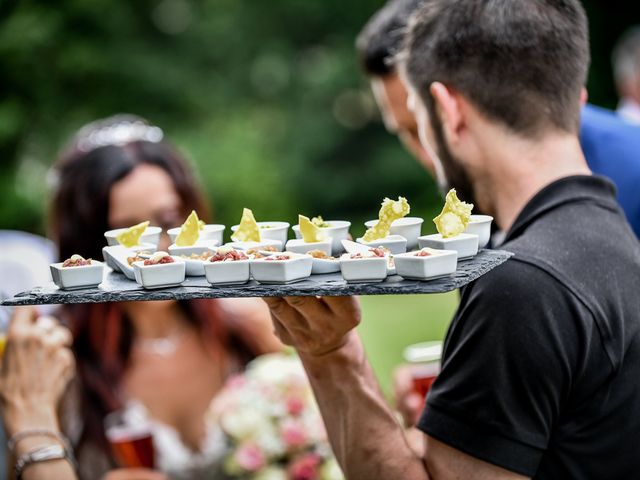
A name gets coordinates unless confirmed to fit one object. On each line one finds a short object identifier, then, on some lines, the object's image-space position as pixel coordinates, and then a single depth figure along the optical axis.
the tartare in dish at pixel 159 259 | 3.30
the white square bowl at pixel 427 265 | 3.21
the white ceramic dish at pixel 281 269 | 3.26
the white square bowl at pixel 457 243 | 3.28
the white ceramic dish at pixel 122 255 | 3.36
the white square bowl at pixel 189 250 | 3.39
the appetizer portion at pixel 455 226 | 3.31
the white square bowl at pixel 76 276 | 3.30
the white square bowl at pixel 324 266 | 3.32
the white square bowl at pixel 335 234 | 3.40
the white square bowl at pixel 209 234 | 3.46
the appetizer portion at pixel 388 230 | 3.34
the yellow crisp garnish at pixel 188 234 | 3.42
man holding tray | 3.34
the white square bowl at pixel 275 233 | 3.43
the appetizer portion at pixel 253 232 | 3.41
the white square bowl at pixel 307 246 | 3.35
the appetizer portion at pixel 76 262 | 3.32
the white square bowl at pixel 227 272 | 3.28
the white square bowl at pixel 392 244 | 3.34
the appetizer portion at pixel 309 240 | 3.35
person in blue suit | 4.25
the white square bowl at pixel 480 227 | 3.37
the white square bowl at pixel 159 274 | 3.28
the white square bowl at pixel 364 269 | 3.24
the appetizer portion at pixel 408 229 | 3.38
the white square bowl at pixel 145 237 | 3.49
